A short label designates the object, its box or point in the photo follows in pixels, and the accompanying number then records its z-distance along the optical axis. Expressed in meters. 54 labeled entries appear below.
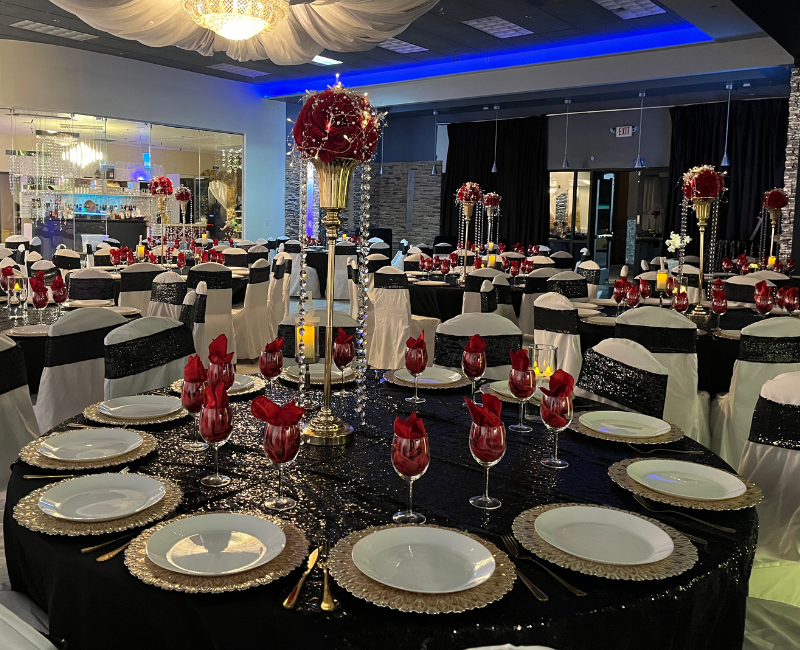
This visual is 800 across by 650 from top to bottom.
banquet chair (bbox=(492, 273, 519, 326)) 6.29
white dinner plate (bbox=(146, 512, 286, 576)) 1.27
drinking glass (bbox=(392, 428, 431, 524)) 1.40
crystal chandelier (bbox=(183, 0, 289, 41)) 4.61
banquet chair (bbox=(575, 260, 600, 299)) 7.55
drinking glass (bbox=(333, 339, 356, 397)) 2.28
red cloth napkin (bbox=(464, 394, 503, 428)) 1.47
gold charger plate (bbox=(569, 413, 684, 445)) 2.00
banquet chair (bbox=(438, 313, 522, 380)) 3.20
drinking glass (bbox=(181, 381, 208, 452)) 1.76
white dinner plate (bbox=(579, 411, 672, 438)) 2.09
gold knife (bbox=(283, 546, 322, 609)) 1.16
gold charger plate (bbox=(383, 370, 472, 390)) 2.57
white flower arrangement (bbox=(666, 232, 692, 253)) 6.07
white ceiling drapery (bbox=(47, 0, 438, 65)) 4.48
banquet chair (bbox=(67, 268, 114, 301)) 5.09
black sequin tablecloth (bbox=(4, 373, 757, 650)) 1.13
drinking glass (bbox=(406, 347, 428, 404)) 2.26
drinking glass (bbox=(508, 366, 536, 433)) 1.94
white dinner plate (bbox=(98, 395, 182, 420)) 2.13
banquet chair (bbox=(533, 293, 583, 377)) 4.11
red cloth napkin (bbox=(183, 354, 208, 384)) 1.76
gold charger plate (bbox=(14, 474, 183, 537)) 1.37
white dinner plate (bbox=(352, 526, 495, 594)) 1.24
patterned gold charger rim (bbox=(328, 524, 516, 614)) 1.15
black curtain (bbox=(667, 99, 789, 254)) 11.57
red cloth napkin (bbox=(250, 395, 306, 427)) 1.47
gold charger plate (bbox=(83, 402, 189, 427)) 2.06
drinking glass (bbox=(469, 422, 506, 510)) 1.48
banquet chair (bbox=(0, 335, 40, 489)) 2.45
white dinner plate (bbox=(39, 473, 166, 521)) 1.46
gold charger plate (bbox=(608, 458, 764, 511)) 1.56
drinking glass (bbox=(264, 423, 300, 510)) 1.47
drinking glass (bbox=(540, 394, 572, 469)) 1.76
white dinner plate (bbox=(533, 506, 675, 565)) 1.36
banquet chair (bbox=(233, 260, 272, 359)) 6.87
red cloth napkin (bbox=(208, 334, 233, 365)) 1.97
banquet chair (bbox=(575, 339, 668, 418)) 2.49
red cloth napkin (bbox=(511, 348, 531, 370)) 1.95
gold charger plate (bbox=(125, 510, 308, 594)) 1.19
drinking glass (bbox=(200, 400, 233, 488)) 1.58
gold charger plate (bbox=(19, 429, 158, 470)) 1.71
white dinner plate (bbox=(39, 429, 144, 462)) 1.79
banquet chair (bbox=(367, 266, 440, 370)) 6.31
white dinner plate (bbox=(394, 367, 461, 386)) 2.65
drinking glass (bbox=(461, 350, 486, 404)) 2.23
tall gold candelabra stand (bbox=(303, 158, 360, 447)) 1.95
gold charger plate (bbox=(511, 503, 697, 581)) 1.26
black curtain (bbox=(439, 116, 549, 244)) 14.23
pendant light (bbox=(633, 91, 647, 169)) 12.82
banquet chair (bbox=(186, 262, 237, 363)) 5.97
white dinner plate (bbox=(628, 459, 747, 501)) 1.65
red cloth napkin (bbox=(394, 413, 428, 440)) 1.40
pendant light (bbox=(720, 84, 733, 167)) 11.59
